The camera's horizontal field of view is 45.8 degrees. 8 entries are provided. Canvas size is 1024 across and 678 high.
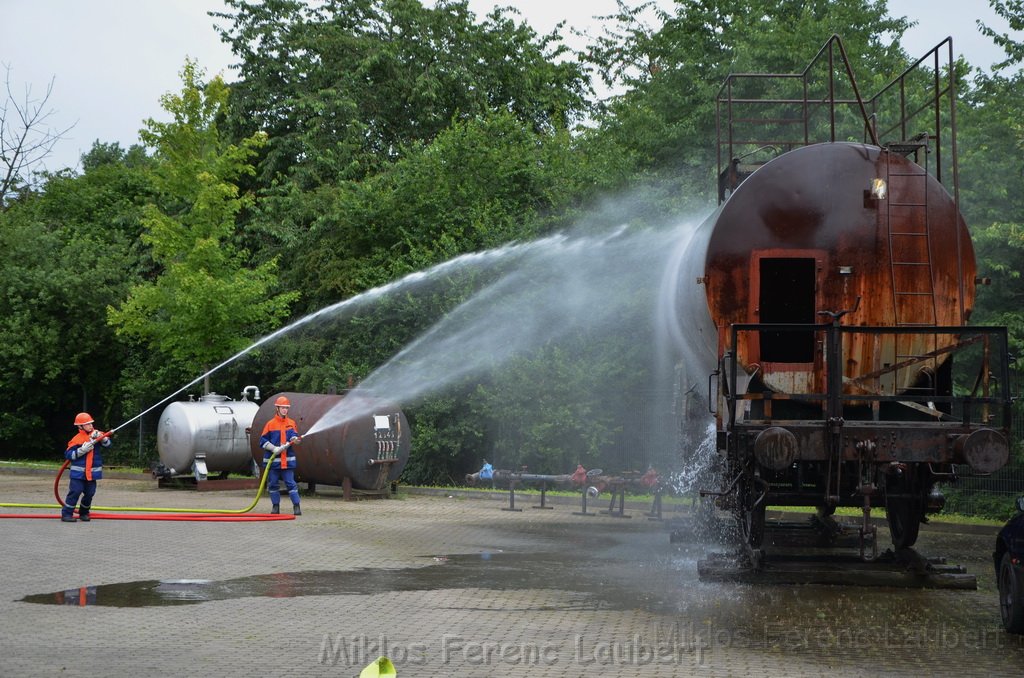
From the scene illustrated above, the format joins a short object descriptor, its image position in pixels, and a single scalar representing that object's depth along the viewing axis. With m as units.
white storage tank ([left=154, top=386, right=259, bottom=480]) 24.54
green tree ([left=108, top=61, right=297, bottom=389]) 27.66
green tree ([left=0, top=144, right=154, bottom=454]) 33.59
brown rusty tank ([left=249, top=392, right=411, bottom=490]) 21.61
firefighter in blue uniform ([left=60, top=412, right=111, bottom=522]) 16.97
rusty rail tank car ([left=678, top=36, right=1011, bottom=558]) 11.52
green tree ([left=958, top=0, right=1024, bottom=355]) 19.88
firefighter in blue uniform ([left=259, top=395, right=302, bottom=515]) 18.64
